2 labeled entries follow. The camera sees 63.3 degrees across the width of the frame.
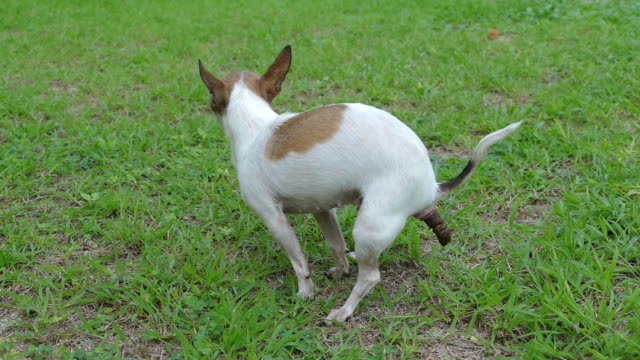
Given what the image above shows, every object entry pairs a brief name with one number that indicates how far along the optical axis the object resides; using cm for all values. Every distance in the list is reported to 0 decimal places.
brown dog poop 232
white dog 208
